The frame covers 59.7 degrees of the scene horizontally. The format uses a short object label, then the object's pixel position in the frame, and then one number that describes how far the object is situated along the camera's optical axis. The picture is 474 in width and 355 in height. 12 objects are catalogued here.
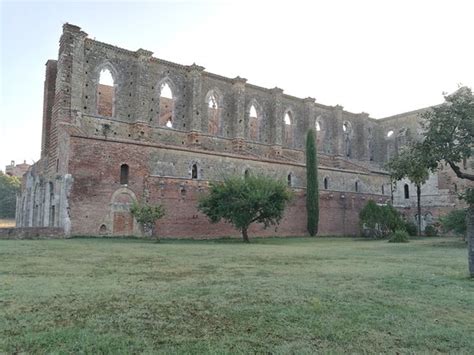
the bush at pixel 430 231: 33.67
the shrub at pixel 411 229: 33.34
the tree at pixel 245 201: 22.80
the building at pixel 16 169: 80.00
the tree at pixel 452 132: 14.80
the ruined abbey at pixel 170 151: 23.81
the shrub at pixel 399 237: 24.45
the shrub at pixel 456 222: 22.42
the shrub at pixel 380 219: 29.39
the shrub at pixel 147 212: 21.44
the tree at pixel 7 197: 56.03
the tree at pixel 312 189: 31.95
